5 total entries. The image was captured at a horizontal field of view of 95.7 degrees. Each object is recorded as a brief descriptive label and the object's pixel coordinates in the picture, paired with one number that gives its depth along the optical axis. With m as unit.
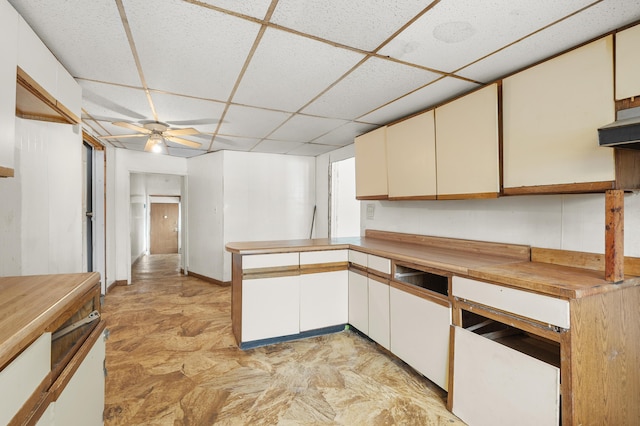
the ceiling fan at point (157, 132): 3.25
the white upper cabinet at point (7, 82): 1.33
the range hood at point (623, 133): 1.25
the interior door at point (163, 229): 9.59
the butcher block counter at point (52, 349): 0.79
